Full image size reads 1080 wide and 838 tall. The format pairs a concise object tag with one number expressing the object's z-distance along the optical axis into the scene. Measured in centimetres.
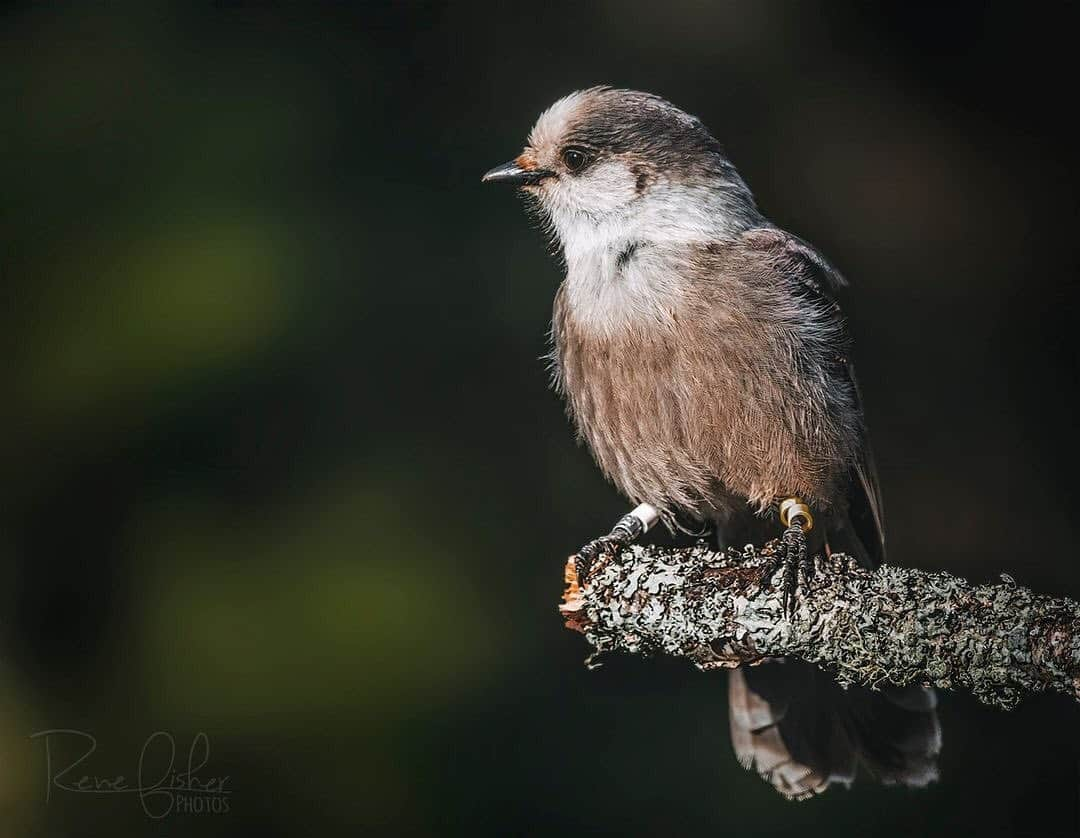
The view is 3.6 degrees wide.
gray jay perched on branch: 463
